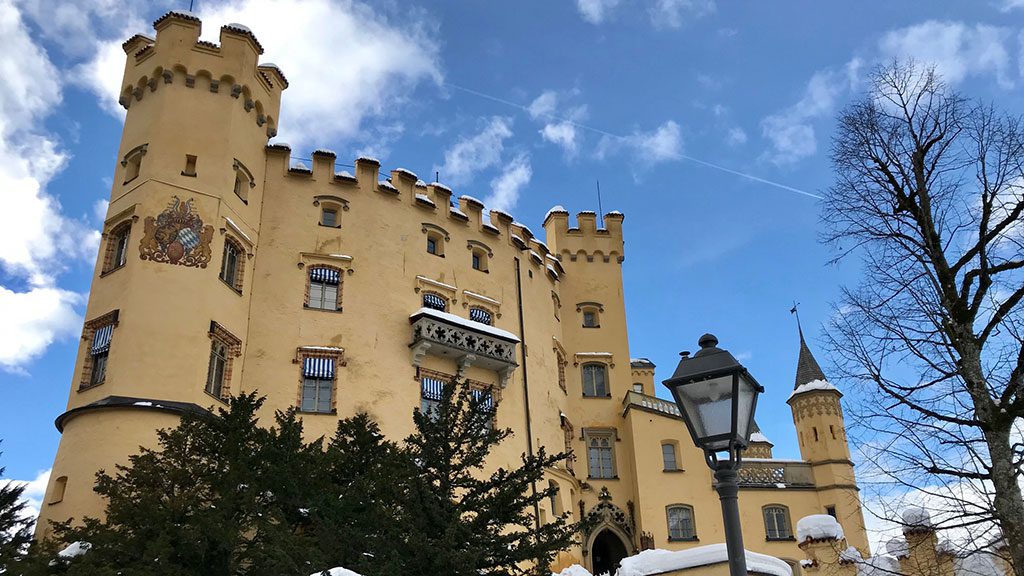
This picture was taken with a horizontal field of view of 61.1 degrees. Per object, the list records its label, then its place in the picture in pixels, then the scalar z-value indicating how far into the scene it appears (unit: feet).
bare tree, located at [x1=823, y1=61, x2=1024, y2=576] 36.99
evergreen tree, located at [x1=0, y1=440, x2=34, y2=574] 58.95
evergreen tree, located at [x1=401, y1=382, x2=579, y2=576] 43.21
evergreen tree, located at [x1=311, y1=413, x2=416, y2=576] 44.79
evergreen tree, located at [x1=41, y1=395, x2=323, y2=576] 52.03
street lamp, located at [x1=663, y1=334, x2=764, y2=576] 25.17
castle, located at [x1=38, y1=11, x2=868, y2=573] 80.38
